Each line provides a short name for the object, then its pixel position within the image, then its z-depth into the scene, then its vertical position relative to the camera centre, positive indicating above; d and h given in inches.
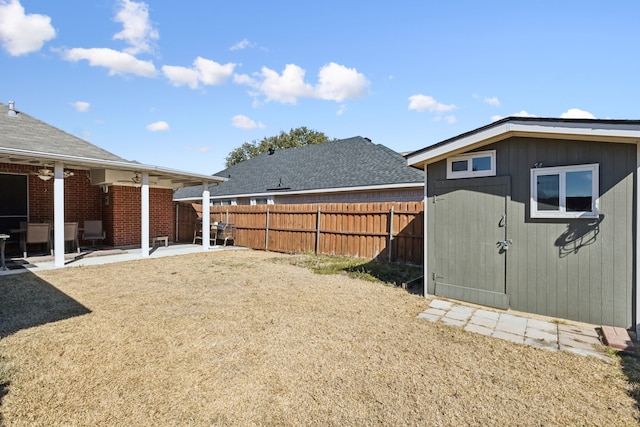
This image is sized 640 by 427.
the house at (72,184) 327.0 +34.7
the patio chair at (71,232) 360.5 -25.2
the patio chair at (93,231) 424.8 -28.2
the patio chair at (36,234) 340.6 -26.0
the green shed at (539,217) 159.5 -3.6
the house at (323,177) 472.1 +59.3
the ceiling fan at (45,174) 355.6 +40.4
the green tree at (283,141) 1582.2 +350.6
